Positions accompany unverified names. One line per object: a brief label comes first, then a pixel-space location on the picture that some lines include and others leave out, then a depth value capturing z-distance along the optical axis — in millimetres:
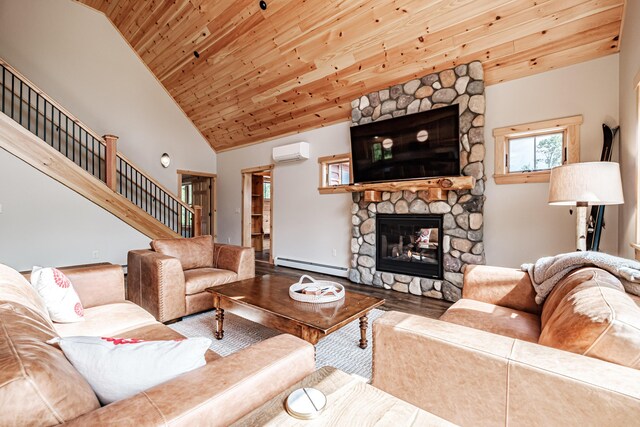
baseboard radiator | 4695
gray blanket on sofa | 1245
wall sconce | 6191
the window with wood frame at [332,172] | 4903
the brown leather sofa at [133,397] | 550
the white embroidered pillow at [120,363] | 727
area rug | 2064
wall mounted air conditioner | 5098
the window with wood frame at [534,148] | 2902
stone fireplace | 3330
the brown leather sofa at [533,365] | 769
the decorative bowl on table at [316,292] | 2094
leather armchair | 2625
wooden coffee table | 1765
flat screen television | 3396
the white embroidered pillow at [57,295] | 1633
